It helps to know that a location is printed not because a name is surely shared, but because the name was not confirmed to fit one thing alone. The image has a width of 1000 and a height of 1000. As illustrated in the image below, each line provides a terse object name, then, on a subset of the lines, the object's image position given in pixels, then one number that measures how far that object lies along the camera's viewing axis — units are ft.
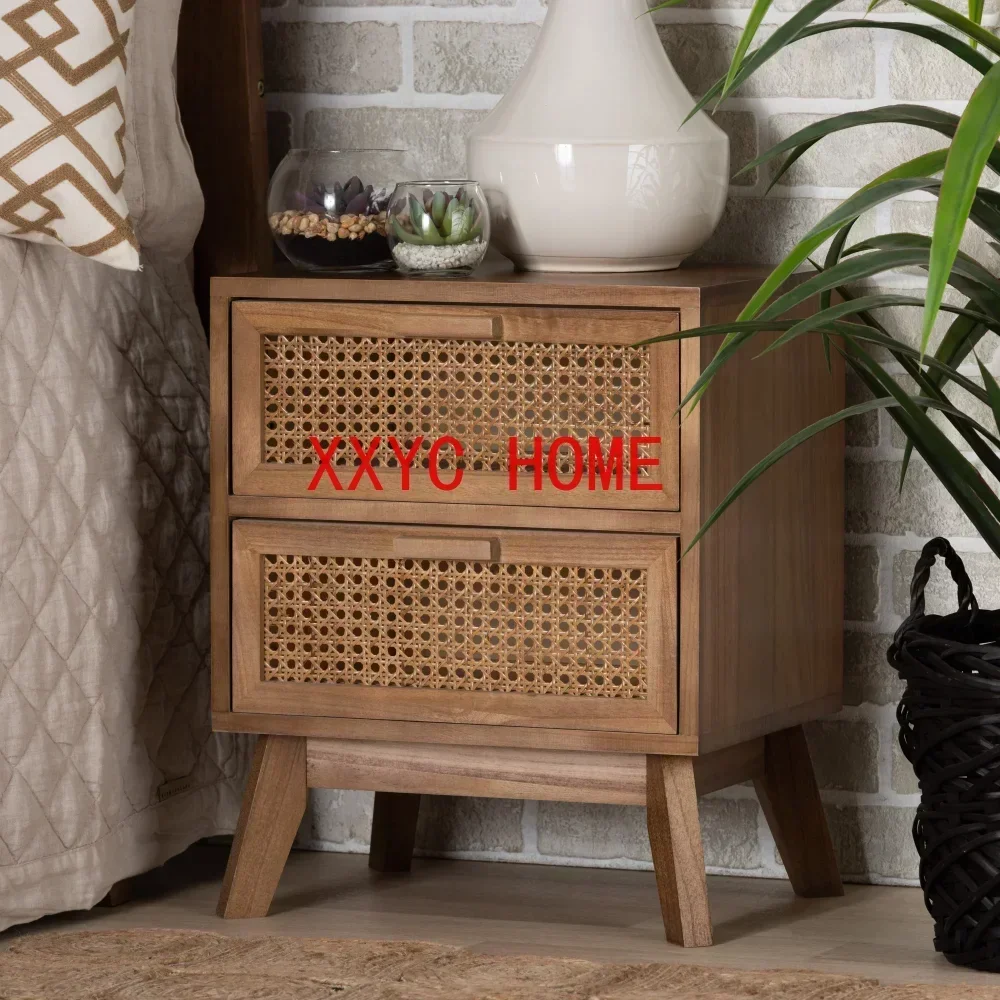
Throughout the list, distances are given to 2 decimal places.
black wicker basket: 10.34
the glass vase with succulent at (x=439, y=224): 10.80
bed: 10.79
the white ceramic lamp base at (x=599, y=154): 10.86
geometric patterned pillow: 10.55
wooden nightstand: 10.58
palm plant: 9.97
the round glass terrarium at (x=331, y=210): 10.98
